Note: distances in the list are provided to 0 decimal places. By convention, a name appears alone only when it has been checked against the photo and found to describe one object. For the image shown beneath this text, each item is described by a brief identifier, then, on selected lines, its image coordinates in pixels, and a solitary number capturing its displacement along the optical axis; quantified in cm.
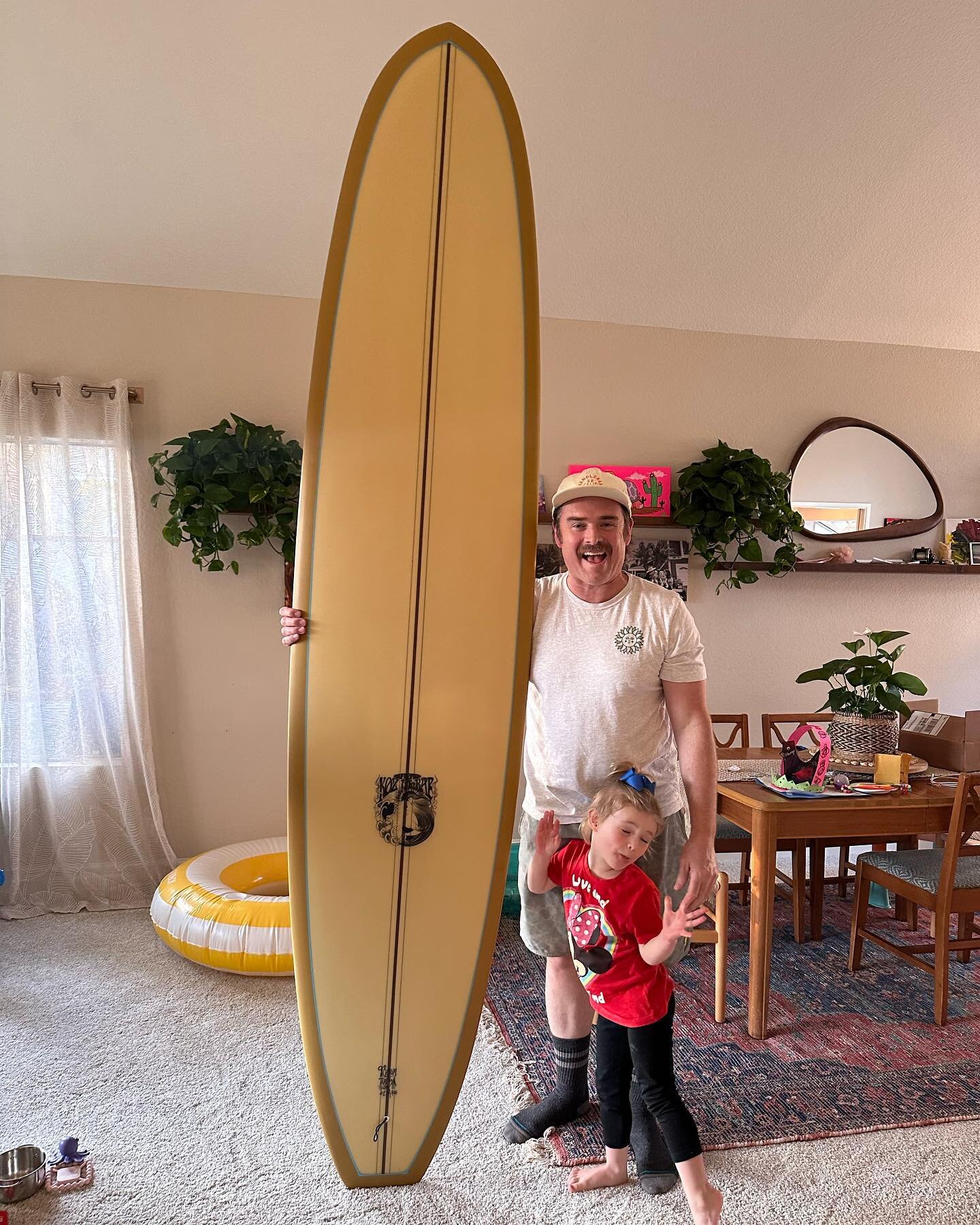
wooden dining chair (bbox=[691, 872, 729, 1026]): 229
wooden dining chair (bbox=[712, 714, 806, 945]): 304
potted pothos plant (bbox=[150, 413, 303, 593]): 334
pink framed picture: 393
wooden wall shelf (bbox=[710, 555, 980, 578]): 408
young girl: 159
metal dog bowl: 169
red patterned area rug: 199
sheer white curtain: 334
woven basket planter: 270
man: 173
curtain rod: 340
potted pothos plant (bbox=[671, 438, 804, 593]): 387
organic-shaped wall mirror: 420
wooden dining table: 236
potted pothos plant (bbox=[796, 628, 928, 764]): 269
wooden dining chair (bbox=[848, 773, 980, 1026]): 241
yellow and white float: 267
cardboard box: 277
